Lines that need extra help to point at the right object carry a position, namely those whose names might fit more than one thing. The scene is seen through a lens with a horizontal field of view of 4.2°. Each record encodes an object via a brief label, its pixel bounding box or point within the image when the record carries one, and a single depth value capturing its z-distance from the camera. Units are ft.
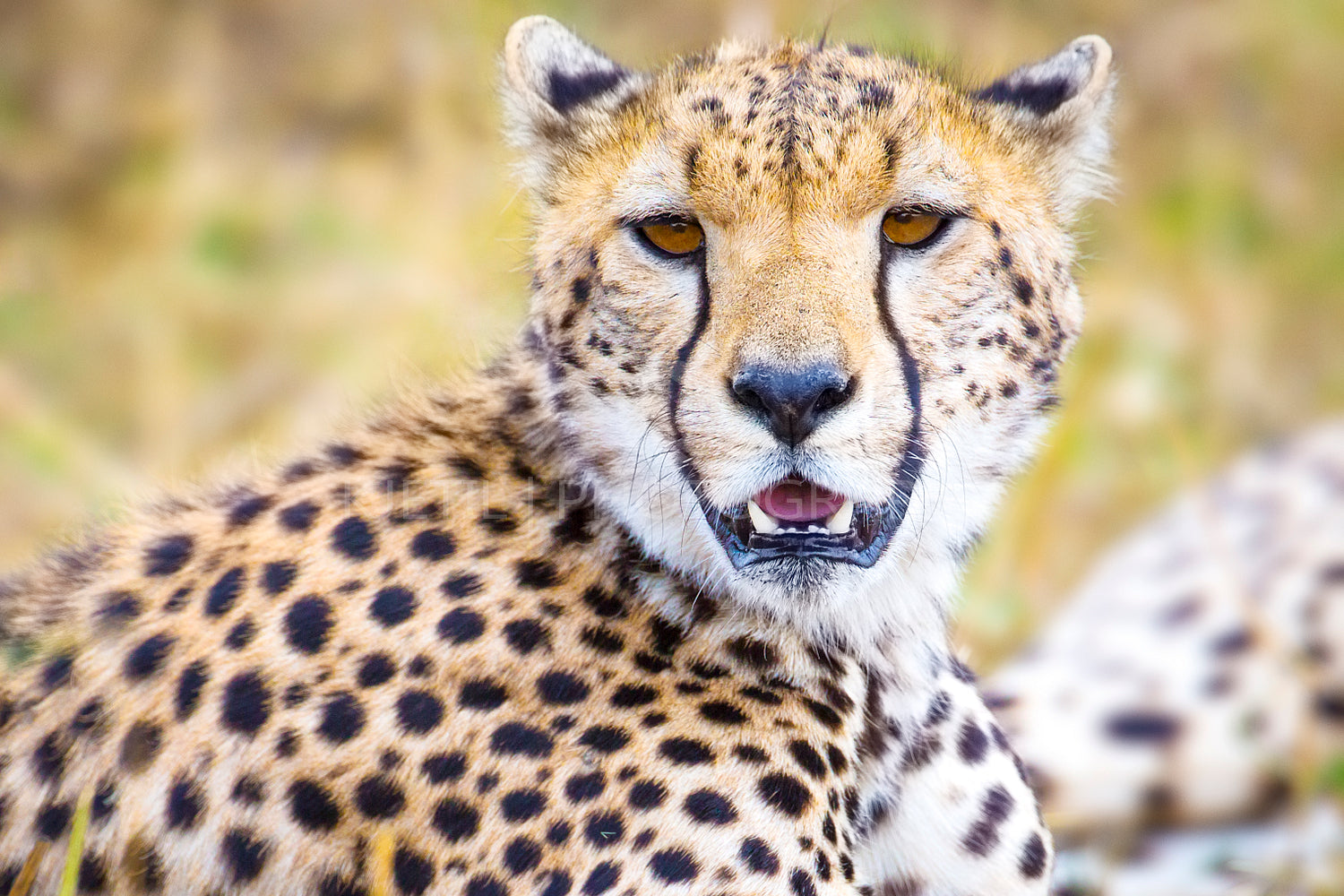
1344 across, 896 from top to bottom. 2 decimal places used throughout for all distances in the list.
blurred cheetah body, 19.47
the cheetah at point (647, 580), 18.17
